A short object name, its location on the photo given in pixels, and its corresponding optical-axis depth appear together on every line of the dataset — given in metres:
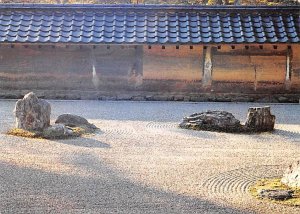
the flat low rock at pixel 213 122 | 9.95
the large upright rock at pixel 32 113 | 9.21
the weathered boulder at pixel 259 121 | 9.98
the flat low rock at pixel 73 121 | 9.82
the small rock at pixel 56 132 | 8.94
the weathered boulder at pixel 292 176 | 5.82
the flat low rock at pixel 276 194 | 5.50
